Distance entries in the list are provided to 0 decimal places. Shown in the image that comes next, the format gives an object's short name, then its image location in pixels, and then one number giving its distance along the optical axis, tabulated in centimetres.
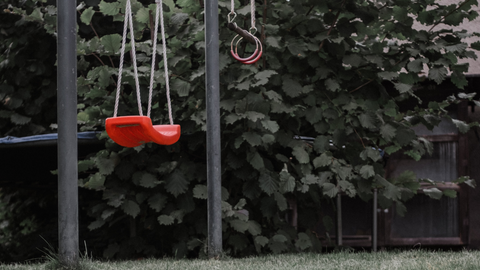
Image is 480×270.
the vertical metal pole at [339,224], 1167
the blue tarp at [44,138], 847
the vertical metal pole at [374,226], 1218
